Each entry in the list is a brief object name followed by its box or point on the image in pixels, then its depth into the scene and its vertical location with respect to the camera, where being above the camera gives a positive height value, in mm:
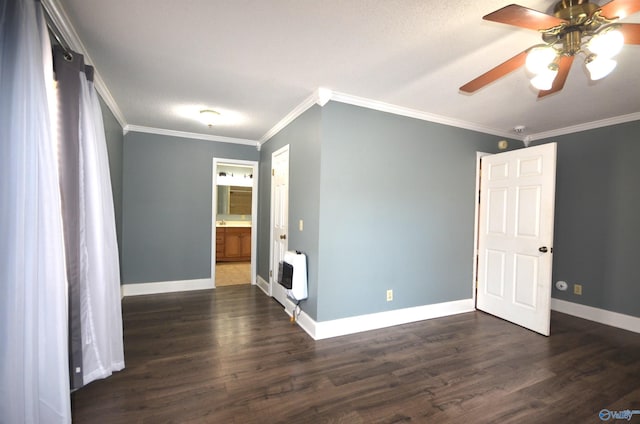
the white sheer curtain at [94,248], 1943 -349
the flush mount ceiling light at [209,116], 3352 +1059
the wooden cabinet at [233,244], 6461 -948
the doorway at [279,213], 3689 -115
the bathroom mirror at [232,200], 7242 +85
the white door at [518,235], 3020 -305
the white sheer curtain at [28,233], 1269 -168
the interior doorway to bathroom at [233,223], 4820 -456
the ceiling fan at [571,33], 1316 +901
